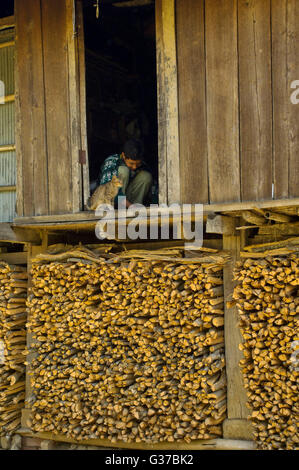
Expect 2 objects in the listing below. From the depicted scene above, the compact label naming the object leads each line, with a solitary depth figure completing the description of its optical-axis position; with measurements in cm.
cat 654
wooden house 564
